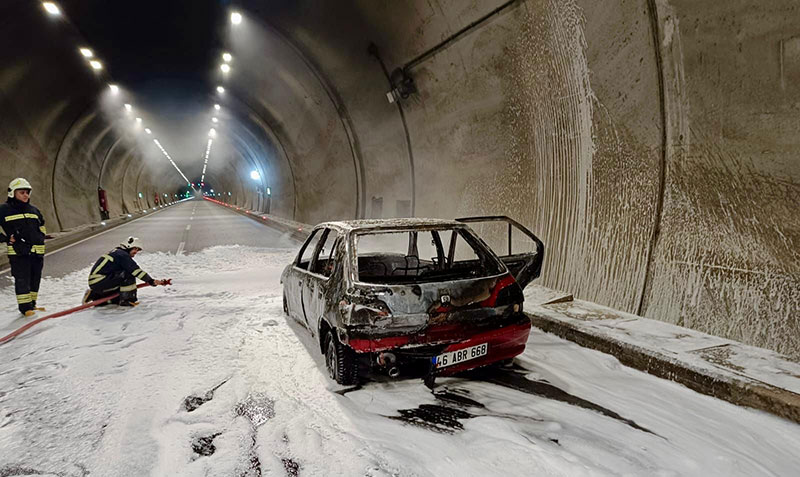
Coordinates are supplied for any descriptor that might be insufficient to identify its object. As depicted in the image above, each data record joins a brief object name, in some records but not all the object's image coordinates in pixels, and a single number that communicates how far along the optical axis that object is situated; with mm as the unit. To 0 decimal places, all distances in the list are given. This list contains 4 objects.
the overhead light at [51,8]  11070
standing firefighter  6621
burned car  3805
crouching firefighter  7125
